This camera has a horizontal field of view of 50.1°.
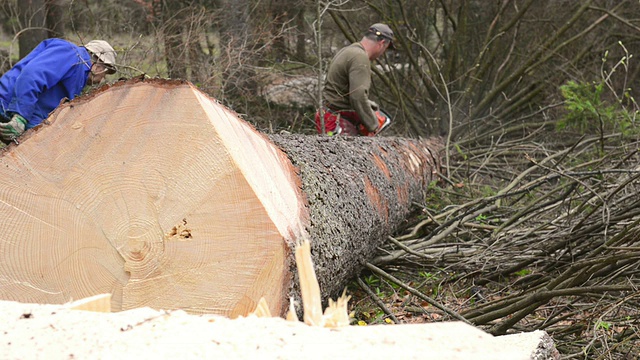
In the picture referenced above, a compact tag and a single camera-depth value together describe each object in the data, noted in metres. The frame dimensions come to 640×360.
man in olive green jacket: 6.29
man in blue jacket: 3.85
